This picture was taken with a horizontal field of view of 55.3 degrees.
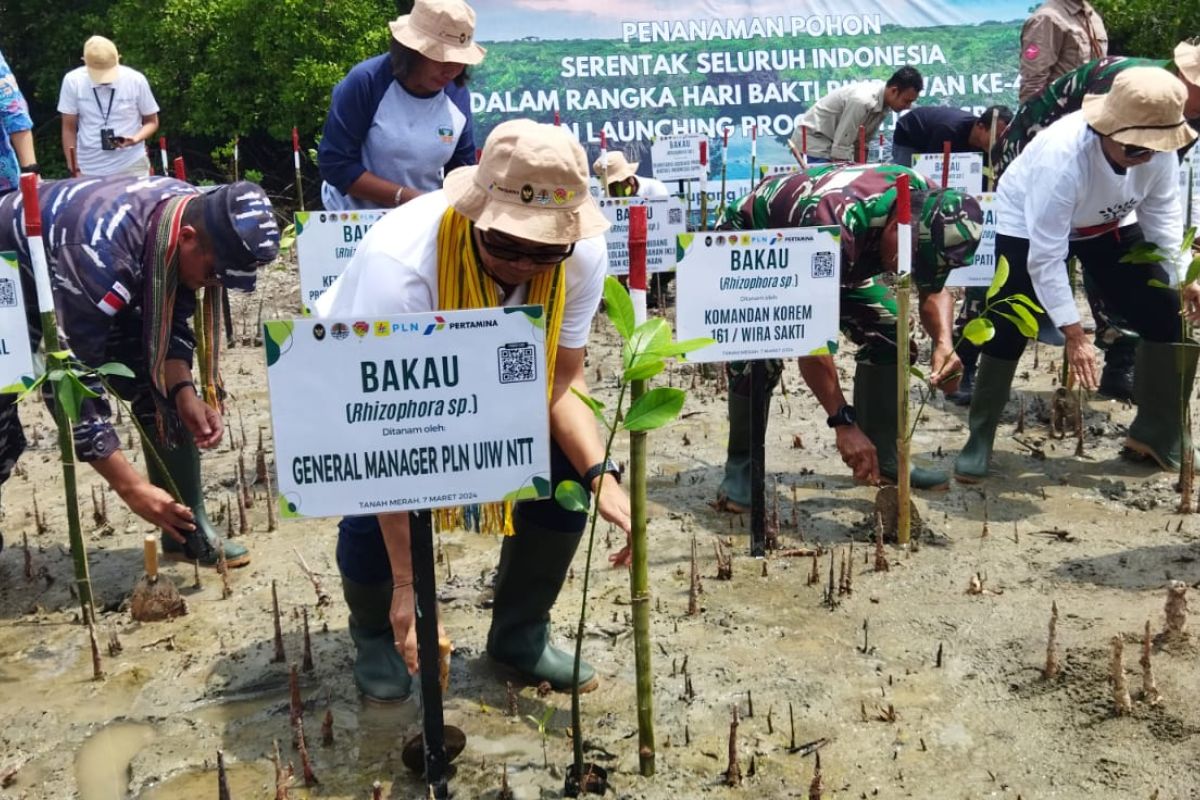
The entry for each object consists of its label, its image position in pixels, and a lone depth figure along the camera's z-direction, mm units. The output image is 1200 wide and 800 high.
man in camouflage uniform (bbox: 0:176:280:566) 3314
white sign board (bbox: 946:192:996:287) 5922
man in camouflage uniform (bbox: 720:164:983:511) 4152
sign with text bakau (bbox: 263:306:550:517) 2213
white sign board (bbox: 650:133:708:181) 10281
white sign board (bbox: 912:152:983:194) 7669
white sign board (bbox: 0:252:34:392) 3344
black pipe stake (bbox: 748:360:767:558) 3902
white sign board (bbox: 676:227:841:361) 3764
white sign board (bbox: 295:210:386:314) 4480
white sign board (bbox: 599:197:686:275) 6309
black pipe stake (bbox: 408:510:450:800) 2400
